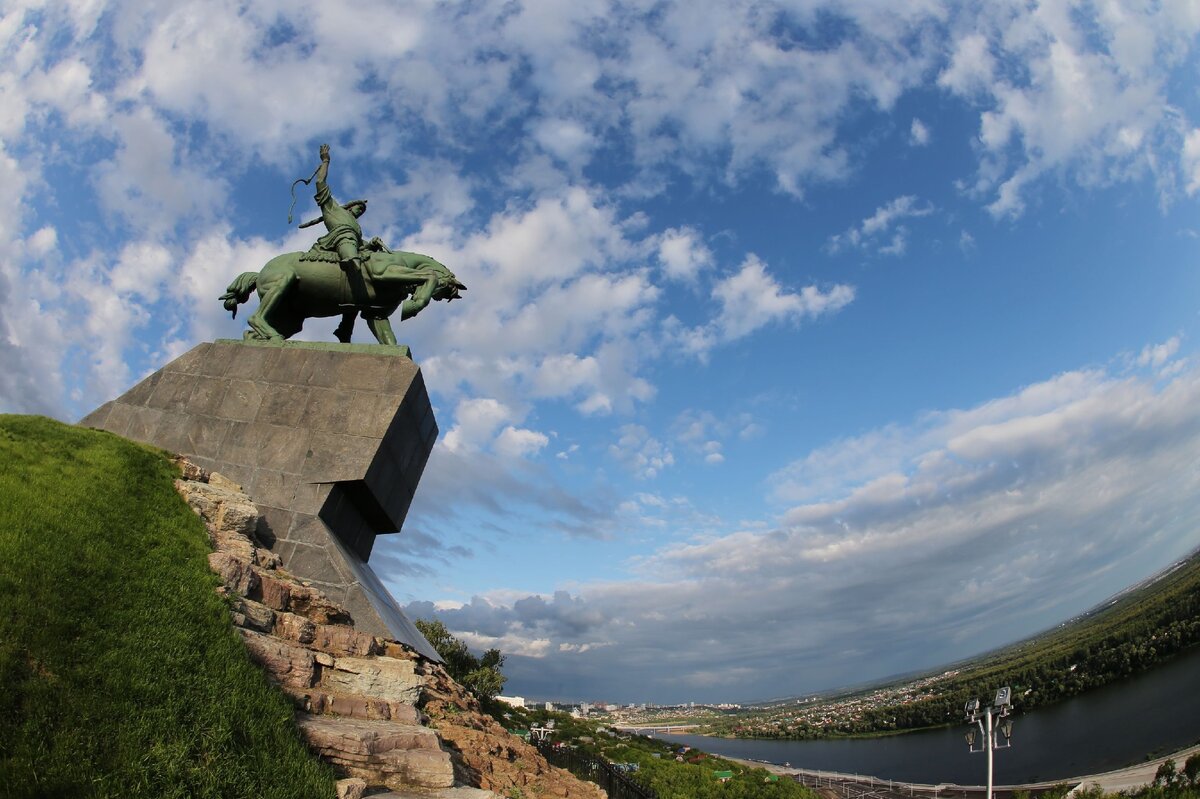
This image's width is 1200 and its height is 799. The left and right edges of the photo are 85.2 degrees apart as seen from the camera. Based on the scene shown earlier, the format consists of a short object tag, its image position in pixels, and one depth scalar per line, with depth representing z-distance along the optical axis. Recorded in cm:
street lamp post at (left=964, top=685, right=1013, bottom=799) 2028
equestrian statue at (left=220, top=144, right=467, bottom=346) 1240
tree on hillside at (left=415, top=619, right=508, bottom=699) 4788
